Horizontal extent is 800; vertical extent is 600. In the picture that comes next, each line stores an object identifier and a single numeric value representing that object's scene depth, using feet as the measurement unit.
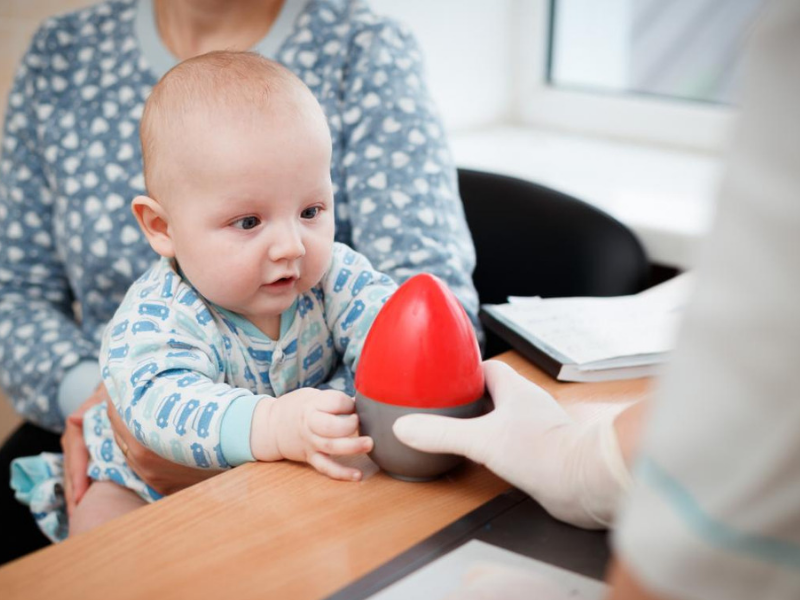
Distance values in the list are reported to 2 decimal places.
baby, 2.43
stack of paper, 2.87
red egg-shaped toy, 2.20
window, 6.31
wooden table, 1.89
